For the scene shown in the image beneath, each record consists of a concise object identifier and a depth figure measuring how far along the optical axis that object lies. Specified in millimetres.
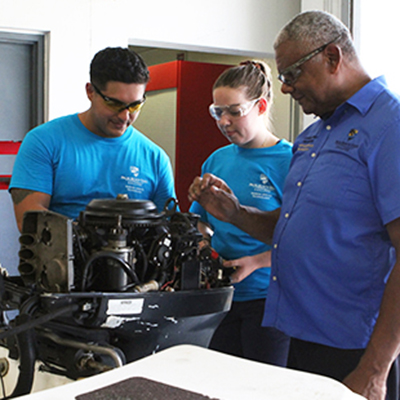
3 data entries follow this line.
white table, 1002
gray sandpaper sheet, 960
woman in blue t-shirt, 2230
